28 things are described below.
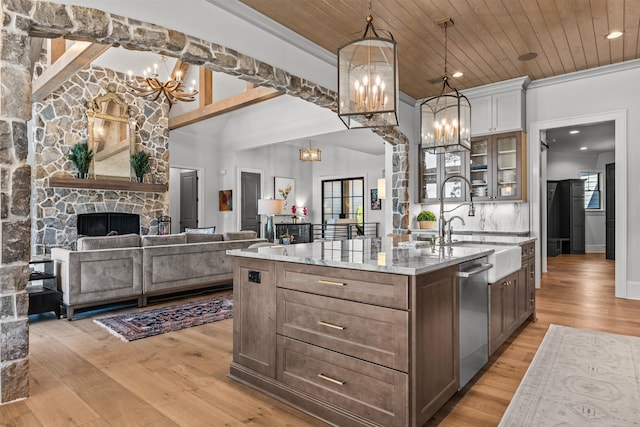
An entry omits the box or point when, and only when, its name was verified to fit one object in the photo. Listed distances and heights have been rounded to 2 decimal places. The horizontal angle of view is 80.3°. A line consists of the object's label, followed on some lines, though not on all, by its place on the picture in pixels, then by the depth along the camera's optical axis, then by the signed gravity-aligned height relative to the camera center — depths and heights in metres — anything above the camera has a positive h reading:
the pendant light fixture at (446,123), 3.42 +0.86
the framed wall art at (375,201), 11.33 +0.43
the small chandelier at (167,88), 6.05 +2.11
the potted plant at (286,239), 8.55 -0.53
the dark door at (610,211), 8.59 +0.08
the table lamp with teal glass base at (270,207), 9.20 +0.21
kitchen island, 1.83 -0.63
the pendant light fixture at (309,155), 10.23 +1.64
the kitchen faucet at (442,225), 2.99 -0.08
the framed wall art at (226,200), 9.99 +0.42
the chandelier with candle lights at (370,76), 2.39 +0.90
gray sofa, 4.09 -0.61
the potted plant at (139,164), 7.92 +1.10
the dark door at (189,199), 10.03 +0.44
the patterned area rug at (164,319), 3.62 -1.09
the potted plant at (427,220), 6.38 -0.08
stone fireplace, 6.84 +0.75
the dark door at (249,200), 10.26 +0.43
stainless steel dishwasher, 2.32 -0.66
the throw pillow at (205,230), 6.64 -0.25
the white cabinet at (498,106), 5.74 +1.70
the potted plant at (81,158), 7.14 +1.10
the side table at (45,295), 3.96 -0.83
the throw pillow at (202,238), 5.12 -0.30
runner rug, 2.07 -1.10
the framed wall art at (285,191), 11.39 +0.77
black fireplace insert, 7.34 -0.14
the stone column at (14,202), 2.30 +0.09
